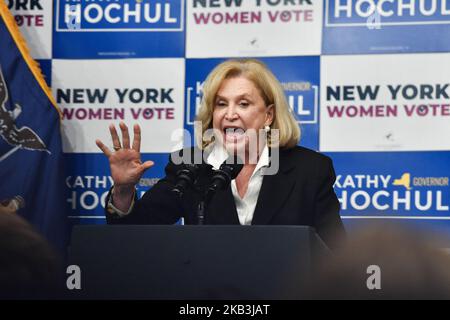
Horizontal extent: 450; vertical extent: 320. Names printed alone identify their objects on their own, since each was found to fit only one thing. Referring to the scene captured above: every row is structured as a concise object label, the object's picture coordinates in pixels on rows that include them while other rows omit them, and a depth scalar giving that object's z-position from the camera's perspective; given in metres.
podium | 3.54
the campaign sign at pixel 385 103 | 7.82
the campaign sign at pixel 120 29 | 8.33
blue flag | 8.04
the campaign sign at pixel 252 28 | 8.10
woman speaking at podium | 5.03
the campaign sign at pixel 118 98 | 8.28
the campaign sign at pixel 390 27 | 7.91
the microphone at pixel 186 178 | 4.17
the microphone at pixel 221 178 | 4.28
